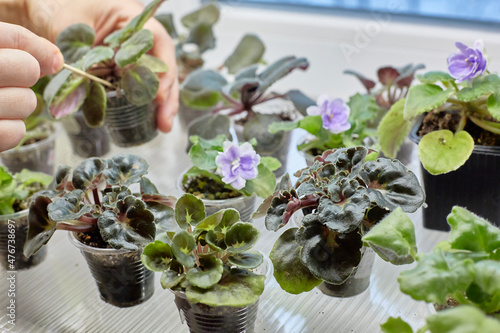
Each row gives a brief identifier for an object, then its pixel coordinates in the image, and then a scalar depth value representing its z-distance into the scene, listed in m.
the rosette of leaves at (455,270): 0.49
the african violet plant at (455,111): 0.91
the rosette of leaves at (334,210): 0.73
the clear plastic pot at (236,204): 1.02
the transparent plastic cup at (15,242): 0.98
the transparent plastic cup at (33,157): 1.29
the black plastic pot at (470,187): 0.94
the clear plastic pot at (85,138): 1.38
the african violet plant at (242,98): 1.18
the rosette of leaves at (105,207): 0.82
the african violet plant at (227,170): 0.98
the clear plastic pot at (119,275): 0.87
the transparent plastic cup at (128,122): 1.16
